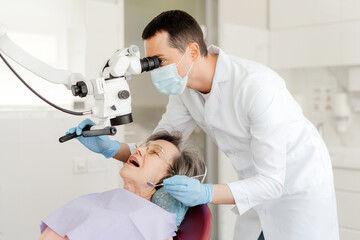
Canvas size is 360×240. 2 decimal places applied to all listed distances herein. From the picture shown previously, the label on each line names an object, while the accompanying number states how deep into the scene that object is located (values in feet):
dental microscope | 3.88
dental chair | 4.25
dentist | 4.47
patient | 4.17
